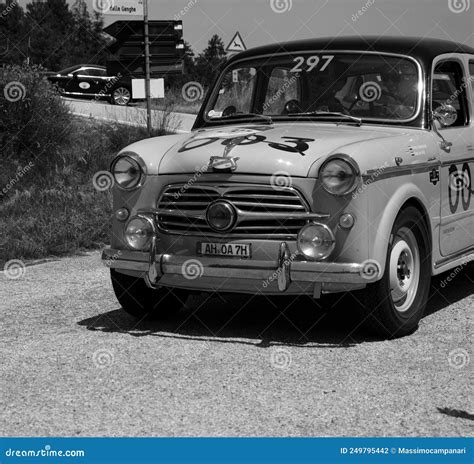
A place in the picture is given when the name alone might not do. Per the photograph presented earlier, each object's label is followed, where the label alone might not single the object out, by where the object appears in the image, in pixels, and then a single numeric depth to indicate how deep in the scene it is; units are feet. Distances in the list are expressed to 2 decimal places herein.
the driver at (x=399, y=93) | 22.72
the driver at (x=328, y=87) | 23.35
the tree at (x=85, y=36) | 244.01
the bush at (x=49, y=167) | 34.99
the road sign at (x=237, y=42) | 53.26
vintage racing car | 19.40
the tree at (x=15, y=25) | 211.78
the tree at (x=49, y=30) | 228.84
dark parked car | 109.19
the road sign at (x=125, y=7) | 43.34
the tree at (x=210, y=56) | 173.56
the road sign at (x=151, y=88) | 47.49
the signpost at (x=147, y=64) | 45.80
